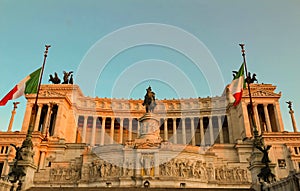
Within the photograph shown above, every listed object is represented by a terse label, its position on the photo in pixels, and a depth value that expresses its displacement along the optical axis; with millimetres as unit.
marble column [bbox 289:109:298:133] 45381
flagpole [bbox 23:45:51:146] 24044
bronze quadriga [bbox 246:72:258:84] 54859
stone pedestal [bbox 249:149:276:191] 19078
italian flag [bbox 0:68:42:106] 24111
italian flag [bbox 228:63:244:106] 24797
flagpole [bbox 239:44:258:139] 24184
